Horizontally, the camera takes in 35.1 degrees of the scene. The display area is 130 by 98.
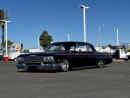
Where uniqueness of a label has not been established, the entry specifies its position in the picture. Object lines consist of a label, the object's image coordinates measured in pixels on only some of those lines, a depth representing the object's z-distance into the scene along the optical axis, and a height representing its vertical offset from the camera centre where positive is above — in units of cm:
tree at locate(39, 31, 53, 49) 4919 +367
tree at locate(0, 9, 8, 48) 4180 +767
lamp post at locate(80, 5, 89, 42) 2264 +487
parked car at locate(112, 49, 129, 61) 2665 -12
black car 973 -18
